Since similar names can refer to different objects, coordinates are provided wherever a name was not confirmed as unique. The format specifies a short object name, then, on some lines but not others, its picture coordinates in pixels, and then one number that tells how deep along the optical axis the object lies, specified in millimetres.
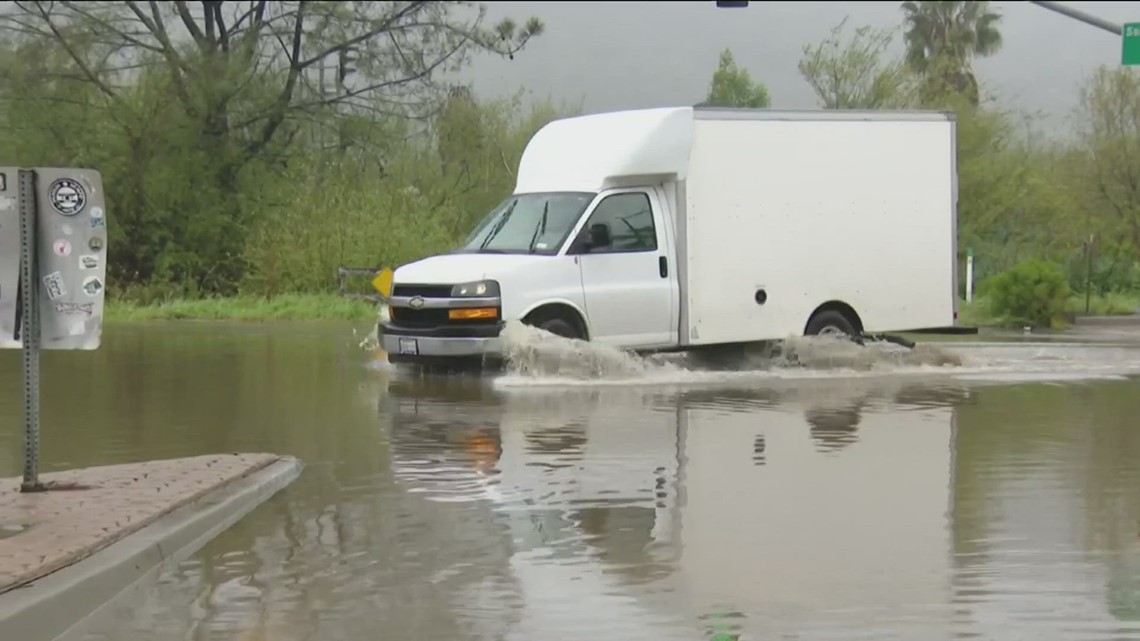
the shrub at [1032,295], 28766
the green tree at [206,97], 34344
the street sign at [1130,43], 22766
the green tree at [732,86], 64425
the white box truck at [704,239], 15930
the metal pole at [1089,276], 31106
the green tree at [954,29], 69562
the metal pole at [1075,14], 21859
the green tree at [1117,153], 39094
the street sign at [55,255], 8273
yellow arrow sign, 24328
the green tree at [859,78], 40469
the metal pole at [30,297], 8258
